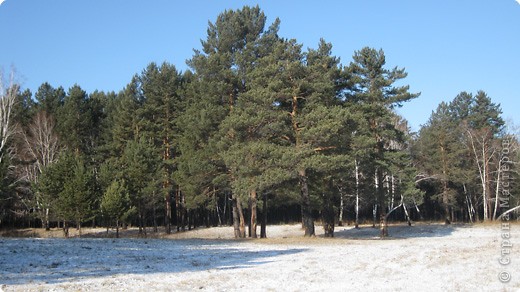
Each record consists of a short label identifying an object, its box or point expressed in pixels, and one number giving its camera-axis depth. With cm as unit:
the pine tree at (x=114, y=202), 3472
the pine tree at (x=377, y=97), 3381
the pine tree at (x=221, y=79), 3312
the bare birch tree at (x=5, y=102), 3228
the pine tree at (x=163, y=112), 4728
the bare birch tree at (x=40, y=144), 4775
